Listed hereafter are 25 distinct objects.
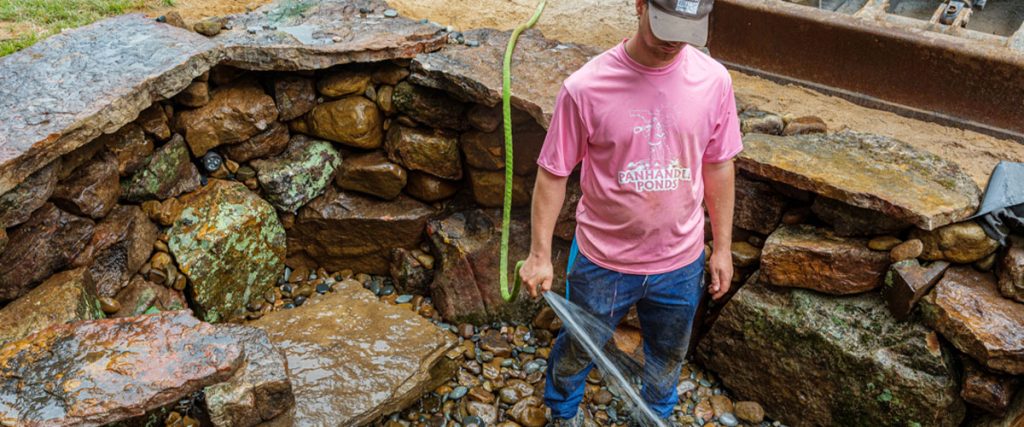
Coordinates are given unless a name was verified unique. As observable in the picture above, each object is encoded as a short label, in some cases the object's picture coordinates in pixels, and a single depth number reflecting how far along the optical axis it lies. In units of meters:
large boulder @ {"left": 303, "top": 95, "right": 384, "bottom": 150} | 4.38
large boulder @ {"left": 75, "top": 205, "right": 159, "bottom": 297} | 3.69
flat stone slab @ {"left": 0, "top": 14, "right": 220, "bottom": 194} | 3.10
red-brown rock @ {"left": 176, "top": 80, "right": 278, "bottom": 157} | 4.07
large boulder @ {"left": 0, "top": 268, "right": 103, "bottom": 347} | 3.10
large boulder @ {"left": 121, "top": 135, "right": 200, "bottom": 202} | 3.88
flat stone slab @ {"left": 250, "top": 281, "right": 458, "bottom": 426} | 3.49
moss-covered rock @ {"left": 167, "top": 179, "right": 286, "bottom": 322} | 4.07
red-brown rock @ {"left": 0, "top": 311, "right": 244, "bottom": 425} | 2.61
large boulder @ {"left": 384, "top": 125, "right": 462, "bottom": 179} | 4.40
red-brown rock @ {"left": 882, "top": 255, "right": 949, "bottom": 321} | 3.15
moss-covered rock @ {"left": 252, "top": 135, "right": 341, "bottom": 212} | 4.43
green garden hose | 2.88
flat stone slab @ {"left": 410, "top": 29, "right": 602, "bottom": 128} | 3.82
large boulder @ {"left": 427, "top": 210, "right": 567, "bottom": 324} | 4.35
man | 2.37
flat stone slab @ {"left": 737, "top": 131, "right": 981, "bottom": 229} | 3.11
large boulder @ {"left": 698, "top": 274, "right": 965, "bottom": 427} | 3.23
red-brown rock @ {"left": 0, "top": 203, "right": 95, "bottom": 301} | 3.29
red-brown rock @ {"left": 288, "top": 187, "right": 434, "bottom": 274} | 4.60
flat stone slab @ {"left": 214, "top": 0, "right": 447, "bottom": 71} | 3.97
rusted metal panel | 4.07
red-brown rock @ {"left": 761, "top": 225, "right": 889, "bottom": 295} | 3.32
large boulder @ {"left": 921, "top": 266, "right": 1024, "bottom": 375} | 2.95
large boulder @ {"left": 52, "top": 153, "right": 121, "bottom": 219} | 3.49
